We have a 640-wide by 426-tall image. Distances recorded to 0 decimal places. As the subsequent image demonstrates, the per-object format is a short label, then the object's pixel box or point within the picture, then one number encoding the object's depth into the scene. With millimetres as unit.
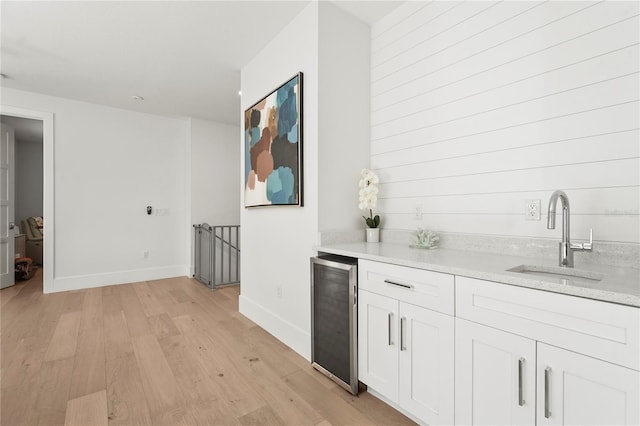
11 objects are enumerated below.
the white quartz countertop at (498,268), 994
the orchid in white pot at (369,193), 2295
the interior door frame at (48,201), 4078
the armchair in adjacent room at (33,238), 6059
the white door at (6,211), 4359
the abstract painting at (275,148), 2416
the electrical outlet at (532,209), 1639
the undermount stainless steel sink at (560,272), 1300
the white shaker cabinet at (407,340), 1415
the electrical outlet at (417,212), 2227
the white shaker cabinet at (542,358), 950
